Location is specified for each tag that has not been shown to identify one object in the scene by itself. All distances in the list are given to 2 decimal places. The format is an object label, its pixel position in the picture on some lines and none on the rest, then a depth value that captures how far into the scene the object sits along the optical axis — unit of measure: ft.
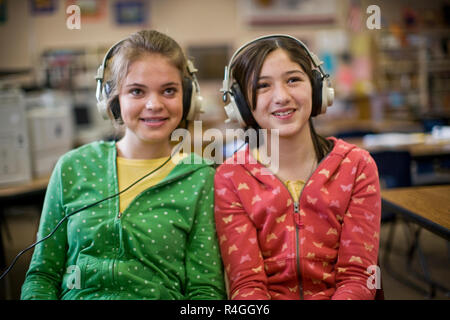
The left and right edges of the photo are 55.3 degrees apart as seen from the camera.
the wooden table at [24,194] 5.90
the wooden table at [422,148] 8.40
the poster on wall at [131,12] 21.02
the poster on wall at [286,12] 21.74
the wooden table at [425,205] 3.77
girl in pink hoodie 3.61
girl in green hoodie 3.61
